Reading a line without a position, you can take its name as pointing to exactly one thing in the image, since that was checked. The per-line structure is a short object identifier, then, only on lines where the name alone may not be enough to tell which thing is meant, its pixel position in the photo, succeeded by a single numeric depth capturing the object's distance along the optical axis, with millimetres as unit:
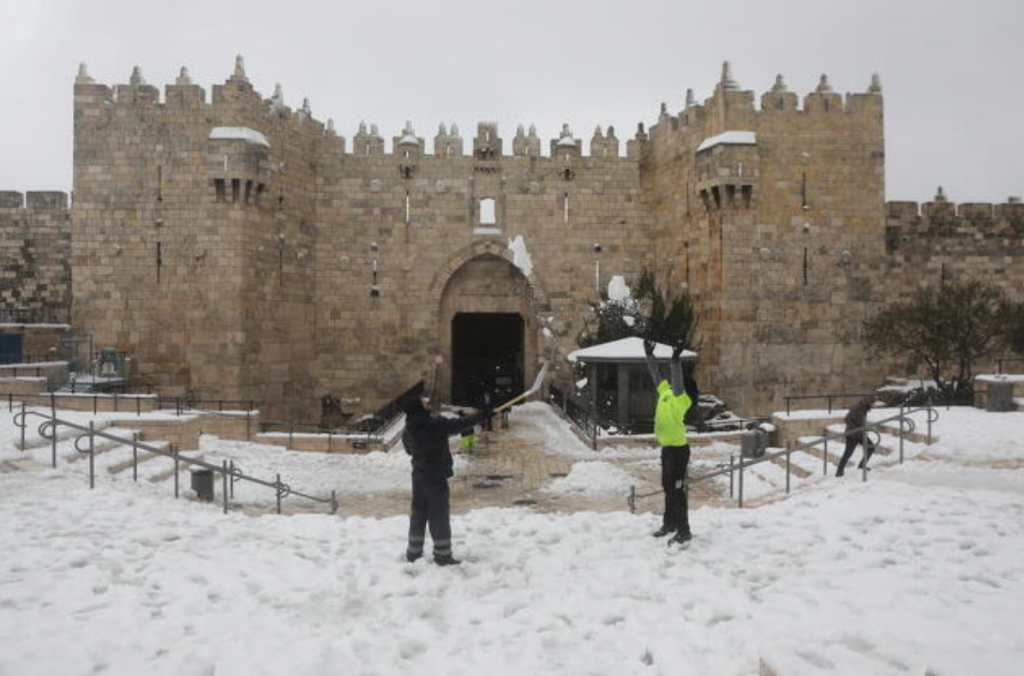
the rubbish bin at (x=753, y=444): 12664
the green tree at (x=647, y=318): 18844
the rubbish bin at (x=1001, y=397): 13047
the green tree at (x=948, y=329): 16219
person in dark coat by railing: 9523
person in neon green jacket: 6453
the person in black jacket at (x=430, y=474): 6043
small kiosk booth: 16531
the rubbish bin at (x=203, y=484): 8977
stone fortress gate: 18000
